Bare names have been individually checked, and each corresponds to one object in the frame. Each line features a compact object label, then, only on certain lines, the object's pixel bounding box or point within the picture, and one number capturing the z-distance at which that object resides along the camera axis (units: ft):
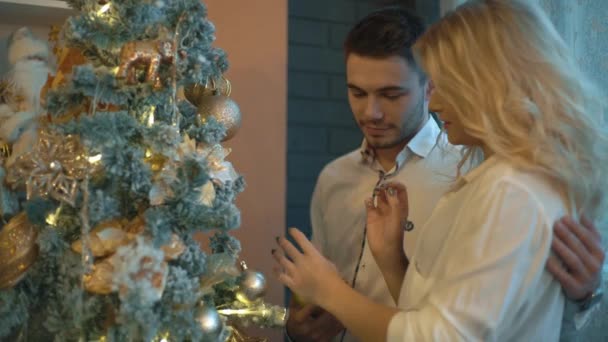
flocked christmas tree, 2.74
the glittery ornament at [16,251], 3.02
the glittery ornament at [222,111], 3.67
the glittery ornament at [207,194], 2.97
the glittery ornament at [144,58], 2.96
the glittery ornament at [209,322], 2.92
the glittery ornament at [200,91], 3.76
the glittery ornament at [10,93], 3.71
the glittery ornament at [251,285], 3.52
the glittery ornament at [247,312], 3.51
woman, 2.76
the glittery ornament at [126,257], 2.60
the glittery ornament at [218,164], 3.11
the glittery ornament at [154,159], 2.96
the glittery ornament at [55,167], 2.81
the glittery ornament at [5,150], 3.62
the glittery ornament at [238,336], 3.55
